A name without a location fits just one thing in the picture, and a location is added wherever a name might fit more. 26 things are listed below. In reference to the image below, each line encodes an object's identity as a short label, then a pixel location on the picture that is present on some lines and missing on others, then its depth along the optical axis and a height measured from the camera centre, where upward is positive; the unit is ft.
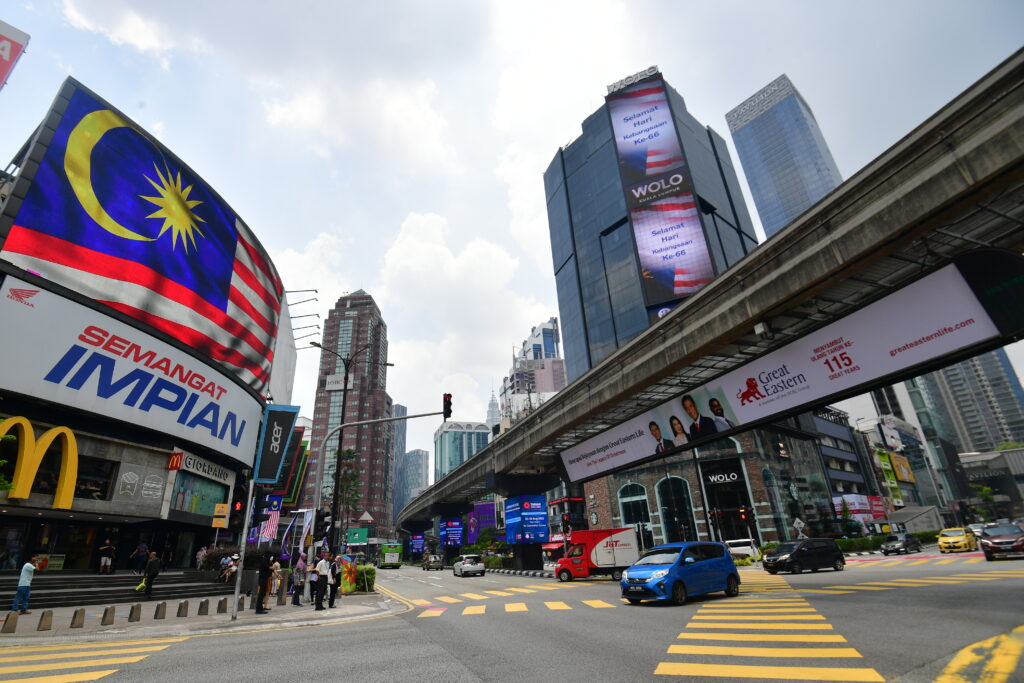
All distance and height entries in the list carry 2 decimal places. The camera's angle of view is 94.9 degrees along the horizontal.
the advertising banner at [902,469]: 286.77 +17.40
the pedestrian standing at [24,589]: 49.27 -2.43
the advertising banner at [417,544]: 284.61 -5.17
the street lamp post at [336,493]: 71.49 +7.04
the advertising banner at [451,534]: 212.23 -0.55
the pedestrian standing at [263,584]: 55.87 -4.25
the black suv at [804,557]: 79.46 -8.09
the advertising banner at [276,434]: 95.74 +23.10
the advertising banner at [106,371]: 65.16 +28.70
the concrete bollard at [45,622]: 41.14 -4.83
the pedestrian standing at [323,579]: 58.18 -4.43
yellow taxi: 110.42 -9.96
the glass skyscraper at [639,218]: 254.06 +168.89
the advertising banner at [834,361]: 38.17 +13.22
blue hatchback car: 45.70 -5.54
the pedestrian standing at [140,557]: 89.95 -0.28
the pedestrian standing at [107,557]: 82.53 +0.22
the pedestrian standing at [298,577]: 65.36 -4.66
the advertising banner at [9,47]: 90.68 +94.73
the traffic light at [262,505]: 135.84 +12.95
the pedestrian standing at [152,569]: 66.95 -1.96
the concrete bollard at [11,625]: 40.03 -4.73
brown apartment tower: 453.58 +127.62
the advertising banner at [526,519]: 121.49 +1.84
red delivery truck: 93.50 -6.23
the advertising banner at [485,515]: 421.46 +12.15
